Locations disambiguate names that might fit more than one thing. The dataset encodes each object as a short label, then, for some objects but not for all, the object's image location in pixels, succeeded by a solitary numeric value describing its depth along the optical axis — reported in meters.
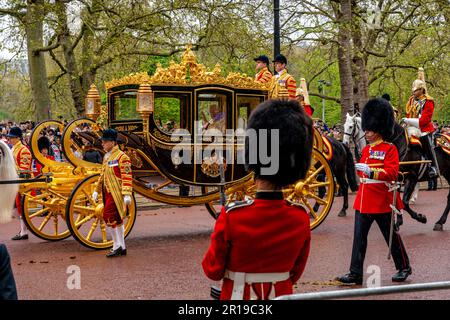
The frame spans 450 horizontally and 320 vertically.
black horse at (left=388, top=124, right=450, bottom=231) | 10.19
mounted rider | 10.38
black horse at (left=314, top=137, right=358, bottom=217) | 12.41
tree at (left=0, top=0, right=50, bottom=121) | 14.64
